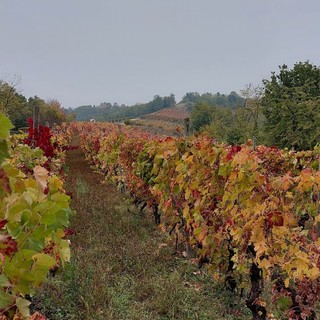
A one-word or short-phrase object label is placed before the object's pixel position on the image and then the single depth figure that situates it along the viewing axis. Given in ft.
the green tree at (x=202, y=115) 196.75
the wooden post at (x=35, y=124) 20.37
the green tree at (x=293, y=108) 75.31
